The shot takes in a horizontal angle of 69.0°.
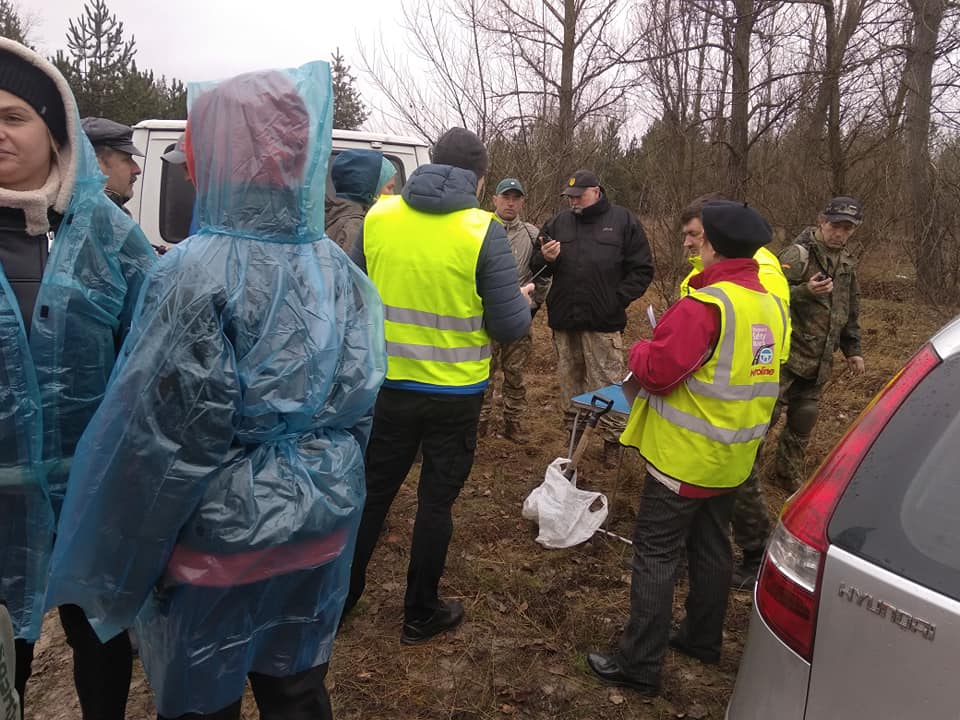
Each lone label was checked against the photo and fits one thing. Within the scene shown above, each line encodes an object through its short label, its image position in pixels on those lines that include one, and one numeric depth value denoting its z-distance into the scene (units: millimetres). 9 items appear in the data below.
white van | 4781
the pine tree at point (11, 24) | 24797
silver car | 1310
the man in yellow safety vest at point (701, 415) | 2471
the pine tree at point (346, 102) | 25281
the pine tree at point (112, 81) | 23016
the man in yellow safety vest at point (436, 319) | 2680
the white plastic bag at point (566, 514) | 3842
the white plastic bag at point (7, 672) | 1169
